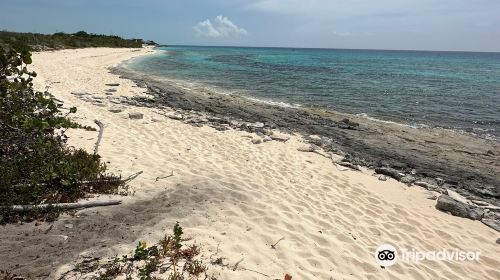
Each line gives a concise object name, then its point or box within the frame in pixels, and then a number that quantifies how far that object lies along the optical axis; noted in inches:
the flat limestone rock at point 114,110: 578.6
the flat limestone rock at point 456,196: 359.0
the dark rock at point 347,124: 631.2
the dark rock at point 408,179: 395.4
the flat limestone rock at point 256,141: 478.8
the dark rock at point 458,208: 321.7
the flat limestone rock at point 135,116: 550.0
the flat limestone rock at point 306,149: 463.3
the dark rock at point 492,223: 307.0
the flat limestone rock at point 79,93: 698.8
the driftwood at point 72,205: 224.1
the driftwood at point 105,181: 241.9
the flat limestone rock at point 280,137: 504.4
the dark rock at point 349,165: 418.4
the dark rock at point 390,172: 404.8
